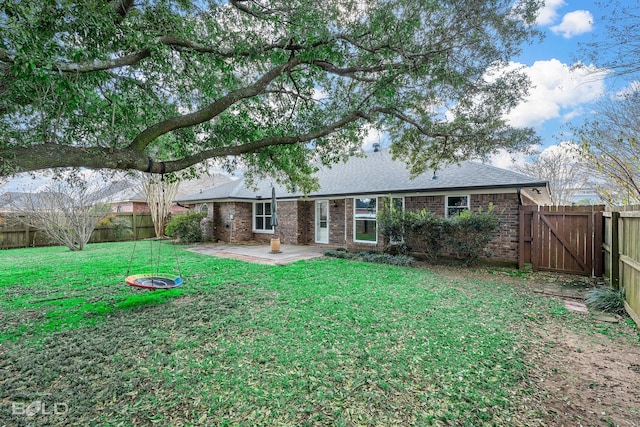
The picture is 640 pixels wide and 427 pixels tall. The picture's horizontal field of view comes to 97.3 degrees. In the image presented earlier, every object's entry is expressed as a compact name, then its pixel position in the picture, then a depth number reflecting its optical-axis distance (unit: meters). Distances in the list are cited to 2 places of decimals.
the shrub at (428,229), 9.05
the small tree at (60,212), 13.42
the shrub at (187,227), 16.12
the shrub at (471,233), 8.34
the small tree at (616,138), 8.70
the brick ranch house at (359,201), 9.15
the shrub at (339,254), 10.95
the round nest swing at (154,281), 5.24
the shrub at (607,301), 5.34
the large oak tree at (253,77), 3.48
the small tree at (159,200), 18.50
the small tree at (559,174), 19.55
